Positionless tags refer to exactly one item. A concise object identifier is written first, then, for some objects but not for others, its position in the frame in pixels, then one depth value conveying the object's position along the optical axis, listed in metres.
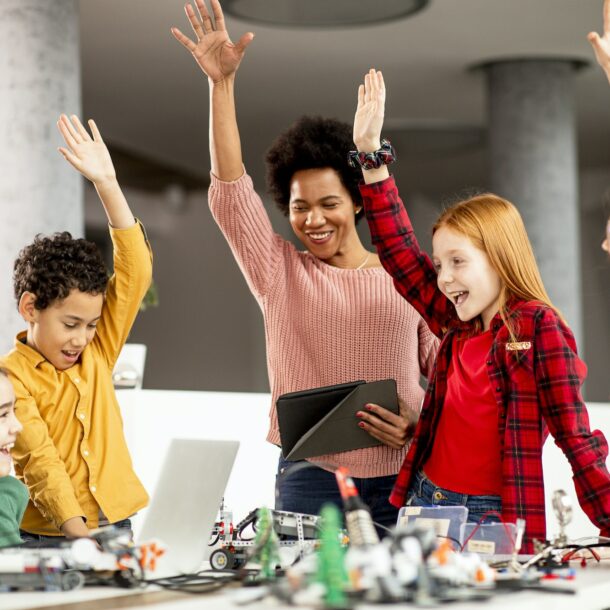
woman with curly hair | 3.16
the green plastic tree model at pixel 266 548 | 2.46
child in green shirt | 2.72
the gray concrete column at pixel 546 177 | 8.61
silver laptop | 2.54
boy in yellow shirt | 2.98
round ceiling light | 7.50
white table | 2.22
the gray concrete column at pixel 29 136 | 5.28
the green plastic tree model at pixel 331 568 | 2.17
